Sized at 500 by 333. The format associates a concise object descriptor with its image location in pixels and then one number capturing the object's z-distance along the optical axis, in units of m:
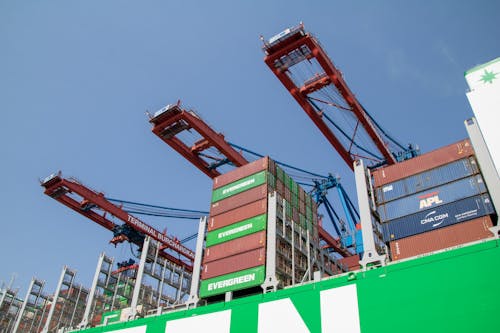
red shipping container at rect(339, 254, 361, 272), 39.97
